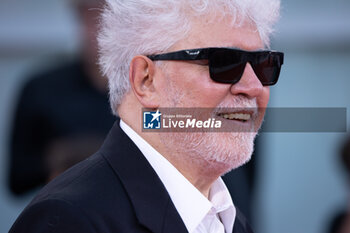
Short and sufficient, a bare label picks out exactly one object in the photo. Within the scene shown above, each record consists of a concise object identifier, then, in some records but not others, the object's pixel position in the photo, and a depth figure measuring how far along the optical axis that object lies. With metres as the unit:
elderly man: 4.48
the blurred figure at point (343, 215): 8.05
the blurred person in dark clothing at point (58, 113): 6.74
